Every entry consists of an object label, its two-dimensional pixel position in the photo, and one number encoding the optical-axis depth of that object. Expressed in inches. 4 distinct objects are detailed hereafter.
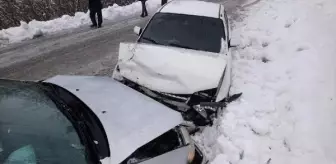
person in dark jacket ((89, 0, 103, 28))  449.1
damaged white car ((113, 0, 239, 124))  189.5
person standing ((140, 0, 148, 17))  518.6
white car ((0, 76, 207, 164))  105.5
